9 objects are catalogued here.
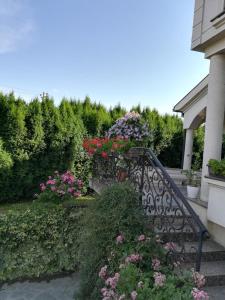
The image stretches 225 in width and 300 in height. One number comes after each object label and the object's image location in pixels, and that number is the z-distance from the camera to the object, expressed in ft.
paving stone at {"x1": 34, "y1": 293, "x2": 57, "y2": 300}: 13.11
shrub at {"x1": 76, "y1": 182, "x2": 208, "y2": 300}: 7.66
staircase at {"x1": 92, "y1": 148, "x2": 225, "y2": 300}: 10.97
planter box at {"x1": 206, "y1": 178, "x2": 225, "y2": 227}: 12.25
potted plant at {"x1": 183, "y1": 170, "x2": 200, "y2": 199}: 15.93
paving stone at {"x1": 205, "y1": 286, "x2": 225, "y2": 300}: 10.24
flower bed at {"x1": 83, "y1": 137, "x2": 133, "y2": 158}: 17.16
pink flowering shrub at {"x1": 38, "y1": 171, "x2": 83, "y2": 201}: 19.03
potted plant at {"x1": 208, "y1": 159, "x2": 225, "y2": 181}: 12.51
